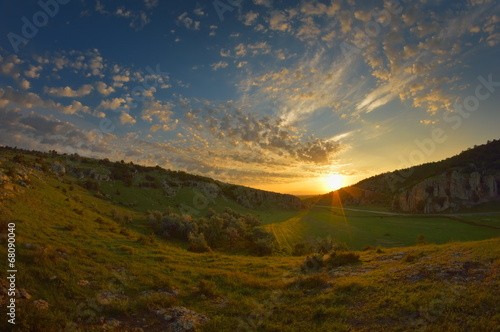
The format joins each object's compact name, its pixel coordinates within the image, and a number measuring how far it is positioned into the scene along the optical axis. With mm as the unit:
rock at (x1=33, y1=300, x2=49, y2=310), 9633
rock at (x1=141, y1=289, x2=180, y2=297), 12914
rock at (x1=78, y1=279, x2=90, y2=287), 12495
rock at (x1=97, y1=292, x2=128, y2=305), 11272
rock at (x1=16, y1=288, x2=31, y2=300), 10016
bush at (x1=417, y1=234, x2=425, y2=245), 28919
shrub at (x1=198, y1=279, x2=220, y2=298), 13484
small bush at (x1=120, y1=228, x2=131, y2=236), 27783
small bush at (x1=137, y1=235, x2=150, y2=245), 25494
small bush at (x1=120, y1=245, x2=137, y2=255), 20281
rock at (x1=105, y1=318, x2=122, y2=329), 9600
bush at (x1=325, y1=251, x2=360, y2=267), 19891
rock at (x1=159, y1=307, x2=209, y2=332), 9811
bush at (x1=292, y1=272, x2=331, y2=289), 14602
